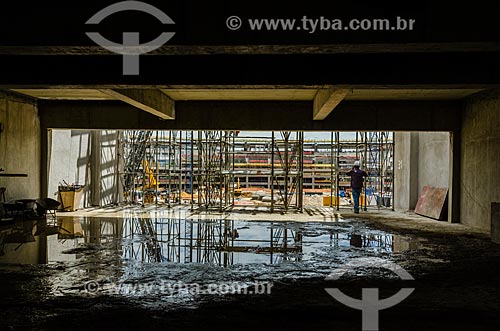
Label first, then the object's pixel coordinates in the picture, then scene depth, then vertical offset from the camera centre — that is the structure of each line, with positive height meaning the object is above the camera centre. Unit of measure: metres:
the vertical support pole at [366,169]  21.00 +0.14
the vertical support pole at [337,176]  19.71 -0.21
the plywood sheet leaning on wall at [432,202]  16.53 -1.11
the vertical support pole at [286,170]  18.70 +0.03
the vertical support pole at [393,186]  20.86 -0.64
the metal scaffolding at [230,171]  19.81 -0.04
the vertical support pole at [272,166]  18.53 +0.16
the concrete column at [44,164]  16.84 +0.11
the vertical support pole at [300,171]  18.89 -0.01
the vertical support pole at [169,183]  20.52 -0.64
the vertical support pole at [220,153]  19.02 +0.72
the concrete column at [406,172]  20.39 +0.01
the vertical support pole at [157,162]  22.08 +0.32
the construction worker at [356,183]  18.88 -0.46
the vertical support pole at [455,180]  15.62 -0.23
